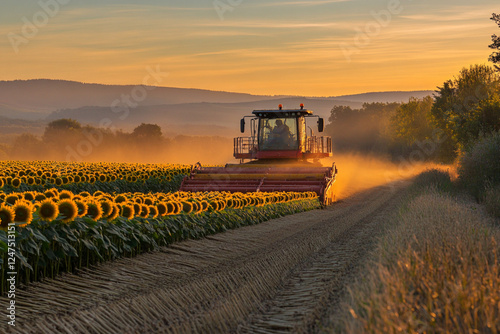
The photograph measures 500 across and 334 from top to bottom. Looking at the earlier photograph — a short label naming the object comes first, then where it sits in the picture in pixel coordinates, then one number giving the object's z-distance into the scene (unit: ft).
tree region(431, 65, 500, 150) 111.86
